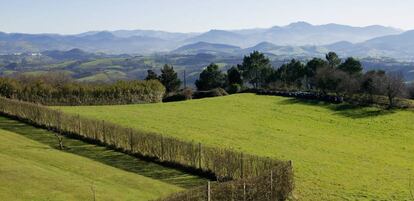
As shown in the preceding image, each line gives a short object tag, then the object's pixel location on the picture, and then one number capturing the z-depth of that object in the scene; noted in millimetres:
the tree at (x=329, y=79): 67062
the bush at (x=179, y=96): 71206
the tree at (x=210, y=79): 90875
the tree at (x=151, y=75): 91506
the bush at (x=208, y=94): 73438
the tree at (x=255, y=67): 93750
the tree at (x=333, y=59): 84062
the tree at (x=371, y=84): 61656
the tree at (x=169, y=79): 89750
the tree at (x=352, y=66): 75312
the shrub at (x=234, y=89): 78750
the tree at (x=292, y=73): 85325
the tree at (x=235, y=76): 90625
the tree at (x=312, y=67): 80450
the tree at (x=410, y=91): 71919
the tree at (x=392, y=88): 60156
